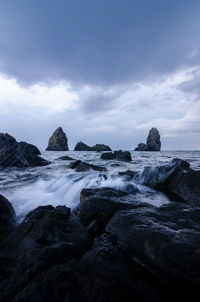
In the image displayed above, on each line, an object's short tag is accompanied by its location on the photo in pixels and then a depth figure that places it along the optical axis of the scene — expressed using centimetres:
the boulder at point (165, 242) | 174
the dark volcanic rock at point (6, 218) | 347
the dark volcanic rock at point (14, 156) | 1559
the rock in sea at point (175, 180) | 532
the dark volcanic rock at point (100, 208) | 366
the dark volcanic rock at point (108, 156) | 2471
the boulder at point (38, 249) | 173
